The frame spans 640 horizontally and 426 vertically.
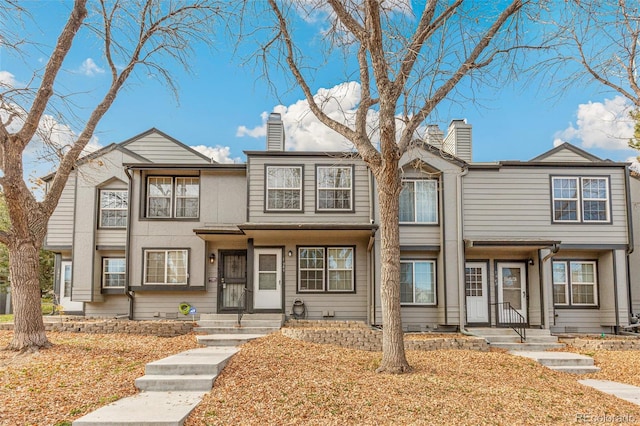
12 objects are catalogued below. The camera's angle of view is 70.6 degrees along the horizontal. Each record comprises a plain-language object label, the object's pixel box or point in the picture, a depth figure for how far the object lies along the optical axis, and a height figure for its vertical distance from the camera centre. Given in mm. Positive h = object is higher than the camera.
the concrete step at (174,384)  6043 -1667
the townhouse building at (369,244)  13047 +449
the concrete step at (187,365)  6445 -1541
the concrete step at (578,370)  8859 -2175
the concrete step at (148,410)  4680 -1687
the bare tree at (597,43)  8195 +4145
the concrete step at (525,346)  10784 -2093
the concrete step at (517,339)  11172 -2022
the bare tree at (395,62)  7230 +3310
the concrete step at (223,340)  9773 -1746
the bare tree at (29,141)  7957 +2072
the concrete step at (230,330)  11281 -1759
